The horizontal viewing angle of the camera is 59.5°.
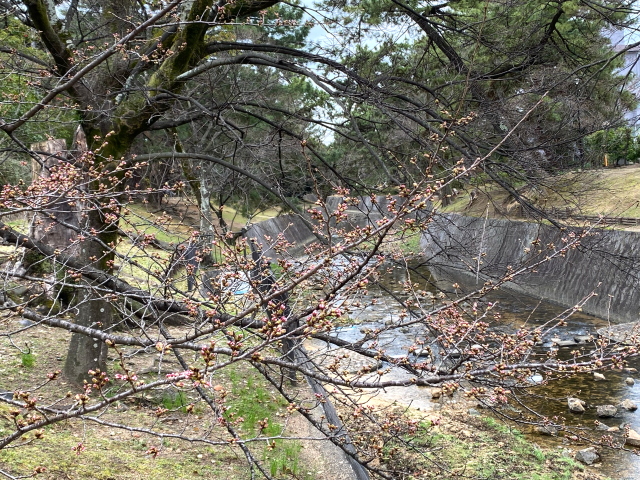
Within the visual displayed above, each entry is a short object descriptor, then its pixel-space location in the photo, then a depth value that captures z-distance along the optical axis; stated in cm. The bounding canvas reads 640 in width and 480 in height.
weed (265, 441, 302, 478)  465
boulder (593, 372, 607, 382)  943
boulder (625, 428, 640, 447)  698
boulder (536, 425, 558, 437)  762
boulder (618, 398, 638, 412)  818
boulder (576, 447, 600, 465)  676
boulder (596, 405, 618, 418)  798
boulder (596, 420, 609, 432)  749
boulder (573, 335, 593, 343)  1126
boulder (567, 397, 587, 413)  816
